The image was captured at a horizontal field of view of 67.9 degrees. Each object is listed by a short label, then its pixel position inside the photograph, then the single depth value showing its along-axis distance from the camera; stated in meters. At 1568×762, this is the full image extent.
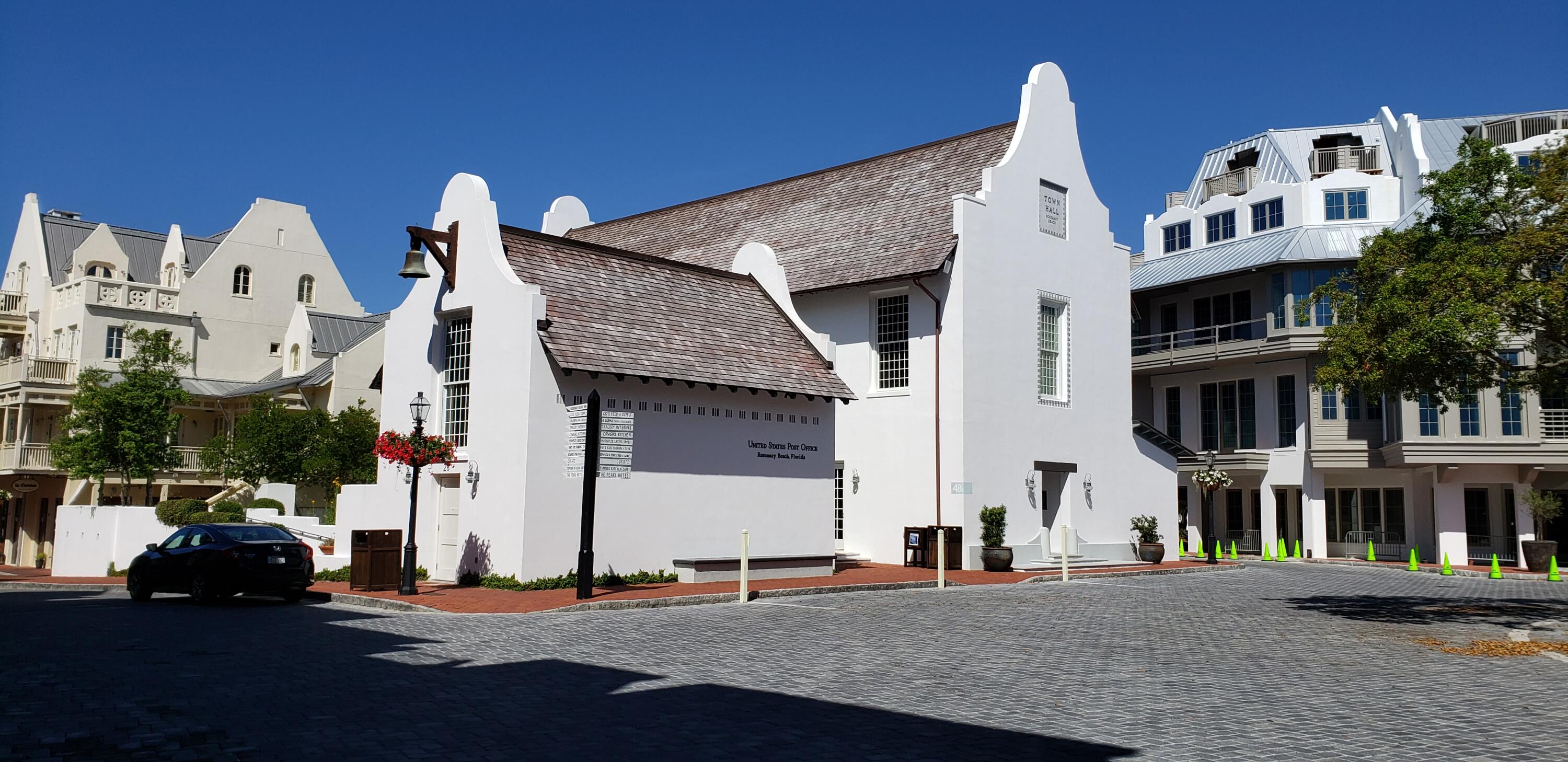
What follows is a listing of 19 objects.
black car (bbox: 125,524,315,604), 19.12
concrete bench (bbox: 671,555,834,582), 22.33
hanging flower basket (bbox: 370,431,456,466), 20.39
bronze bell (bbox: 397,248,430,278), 21.20
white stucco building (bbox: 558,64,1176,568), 29.59
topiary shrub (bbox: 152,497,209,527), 32.66
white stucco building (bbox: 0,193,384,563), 46.25
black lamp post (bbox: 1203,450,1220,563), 34.84
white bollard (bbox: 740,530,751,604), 19.36
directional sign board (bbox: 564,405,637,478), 19.41
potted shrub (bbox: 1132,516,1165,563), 33.59
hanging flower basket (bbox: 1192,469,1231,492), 37.06
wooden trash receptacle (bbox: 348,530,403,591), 20.47
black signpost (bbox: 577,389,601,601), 18.58
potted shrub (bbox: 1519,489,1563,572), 35.56
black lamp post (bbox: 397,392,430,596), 19.34
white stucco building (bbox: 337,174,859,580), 20.84
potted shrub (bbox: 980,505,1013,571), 28.58
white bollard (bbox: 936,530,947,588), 23.33
